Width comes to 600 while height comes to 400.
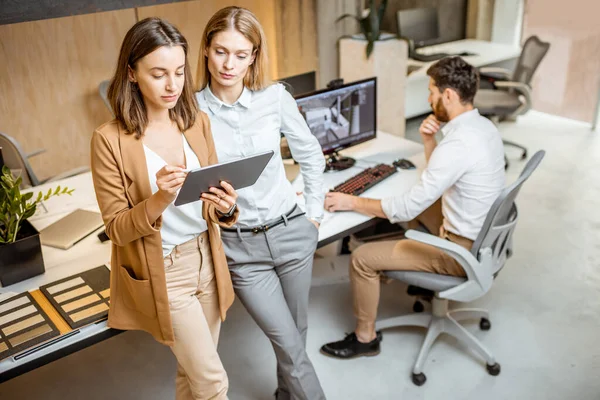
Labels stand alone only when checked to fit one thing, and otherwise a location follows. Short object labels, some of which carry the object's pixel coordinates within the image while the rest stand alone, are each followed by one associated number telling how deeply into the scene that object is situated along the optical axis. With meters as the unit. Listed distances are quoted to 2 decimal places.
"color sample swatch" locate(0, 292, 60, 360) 1.84
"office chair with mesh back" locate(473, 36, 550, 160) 4.75
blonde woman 1.86
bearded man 2.46
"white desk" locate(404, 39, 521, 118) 5.32
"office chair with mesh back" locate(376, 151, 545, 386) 2.38
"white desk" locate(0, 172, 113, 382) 1.85
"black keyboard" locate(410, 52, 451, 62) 5.36
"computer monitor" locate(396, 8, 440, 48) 5.43
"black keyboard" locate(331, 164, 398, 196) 2.80
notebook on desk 2.46
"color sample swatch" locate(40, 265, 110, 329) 1.95
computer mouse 3.05
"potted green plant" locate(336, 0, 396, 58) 3.86
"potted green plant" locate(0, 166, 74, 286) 2.12
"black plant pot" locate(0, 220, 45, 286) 2.14
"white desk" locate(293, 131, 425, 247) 2.55
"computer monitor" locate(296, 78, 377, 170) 2.94
